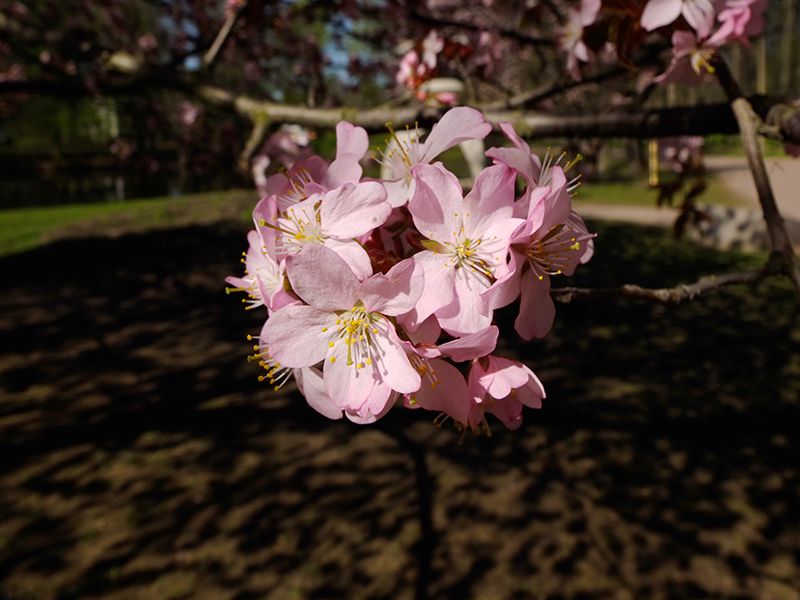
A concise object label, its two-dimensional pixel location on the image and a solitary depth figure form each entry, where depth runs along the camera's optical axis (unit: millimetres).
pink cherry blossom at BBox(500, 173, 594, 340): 114
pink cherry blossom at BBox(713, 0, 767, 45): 203
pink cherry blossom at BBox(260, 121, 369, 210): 134
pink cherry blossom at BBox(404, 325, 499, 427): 122
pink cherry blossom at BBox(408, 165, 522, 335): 117
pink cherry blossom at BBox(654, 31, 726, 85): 206
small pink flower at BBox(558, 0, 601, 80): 223
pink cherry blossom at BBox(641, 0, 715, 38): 200
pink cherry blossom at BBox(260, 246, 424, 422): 116
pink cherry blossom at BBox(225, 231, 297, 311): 129
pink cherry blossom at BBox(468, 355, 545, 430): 127
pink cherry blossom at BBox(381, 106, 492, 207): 131
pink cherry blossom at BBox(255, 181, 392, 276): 121
